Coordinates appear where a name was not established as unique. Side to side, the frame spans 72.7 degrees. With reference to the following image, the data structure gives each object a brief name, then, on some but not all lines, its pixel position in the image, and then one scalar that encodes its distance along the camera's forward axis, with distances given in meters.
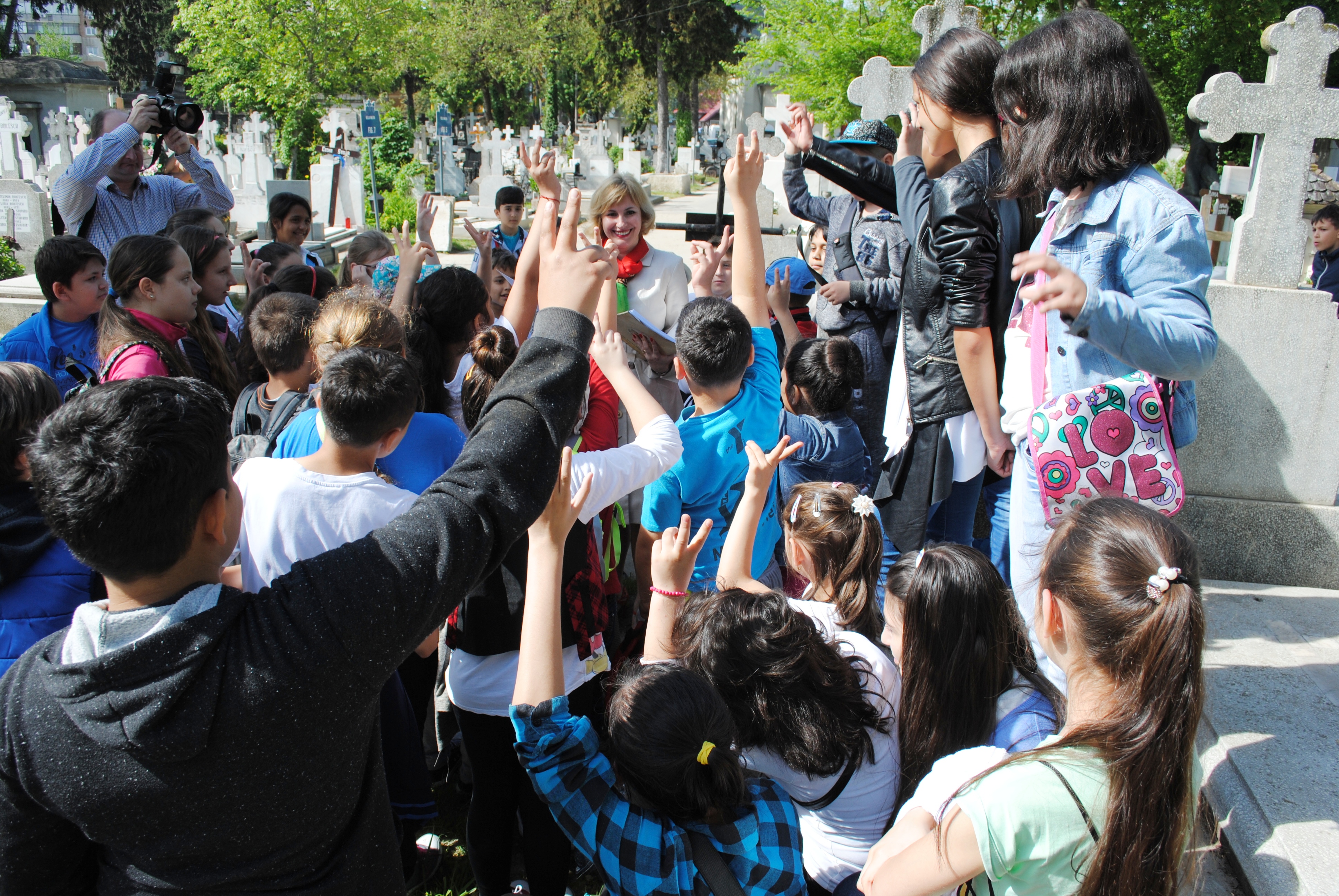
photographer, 4.94
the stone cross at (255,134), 18.14
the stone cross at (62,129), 18.27
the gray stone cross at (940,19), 4.15
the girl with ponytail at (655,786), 1.57
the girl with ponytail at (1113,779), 1.39
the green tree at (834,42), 16.45
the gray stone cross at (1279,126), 3.25
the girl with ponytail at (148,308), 2.98
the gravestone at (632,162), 30.25
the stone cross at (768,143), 7.56
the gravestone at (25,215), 12.09
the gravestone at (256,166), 17.23
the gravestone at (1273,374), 3.31
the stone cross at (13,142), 17.45
